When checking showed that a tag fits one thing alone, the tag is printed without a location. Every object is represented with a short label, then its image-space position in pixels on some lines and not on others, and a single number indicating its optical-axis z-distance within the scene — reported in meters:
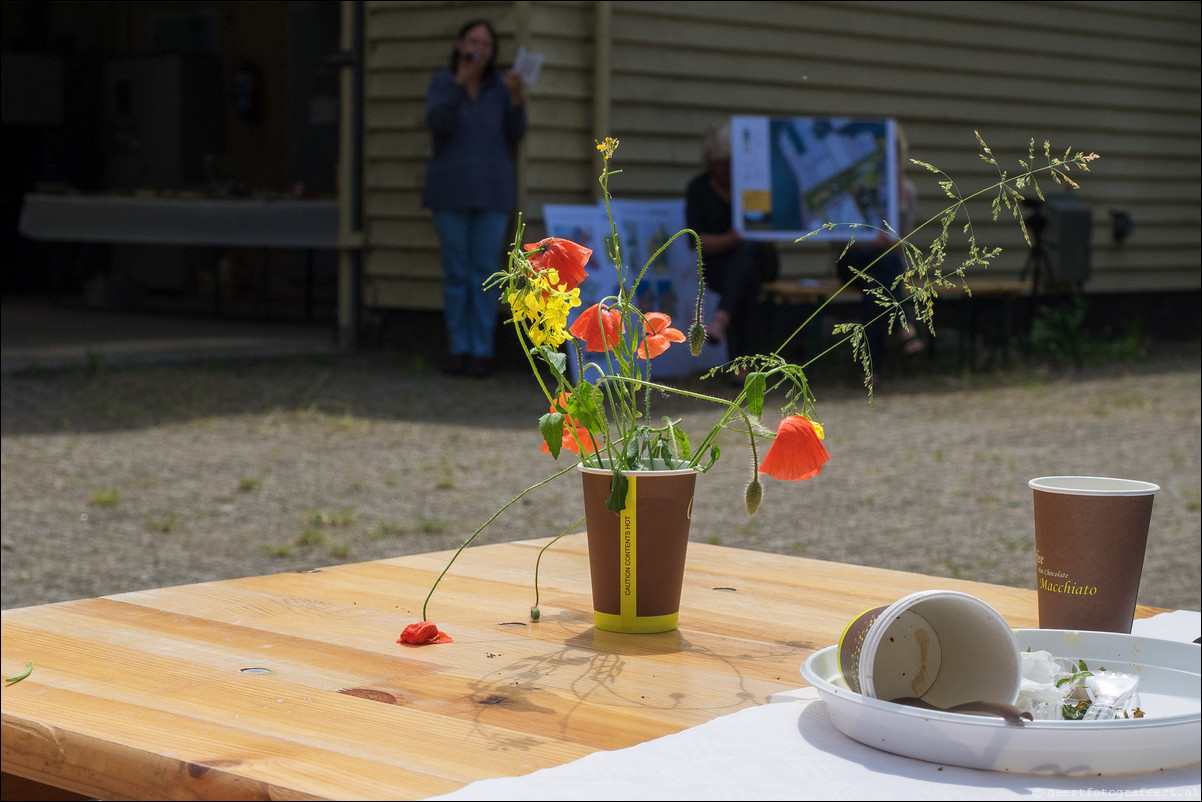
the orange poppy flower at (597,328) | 2.08
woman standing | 8.52
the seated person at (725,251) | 8.86
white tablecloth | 1.76
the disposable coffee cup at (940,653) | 1.86
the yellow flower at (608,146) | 2.03
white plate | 1.78
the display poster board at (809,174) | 9.00
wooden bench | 8.98
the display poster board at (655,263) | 8.82
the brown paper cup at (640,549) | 2.08
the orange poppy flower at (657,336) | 2.09
